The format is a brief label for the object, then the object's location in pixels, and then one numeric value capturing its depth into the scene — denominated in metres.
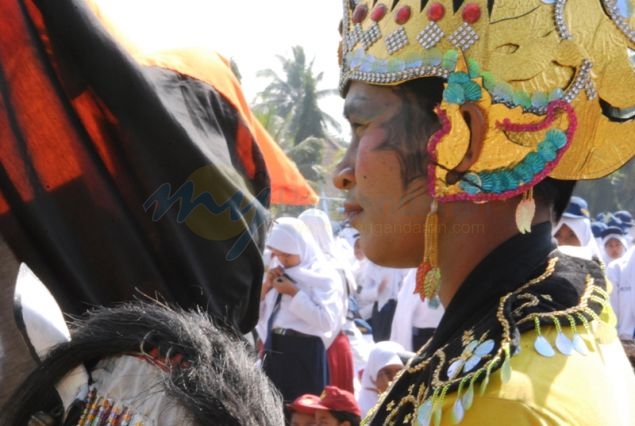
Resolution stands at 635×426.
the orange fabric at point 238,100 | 4.22
